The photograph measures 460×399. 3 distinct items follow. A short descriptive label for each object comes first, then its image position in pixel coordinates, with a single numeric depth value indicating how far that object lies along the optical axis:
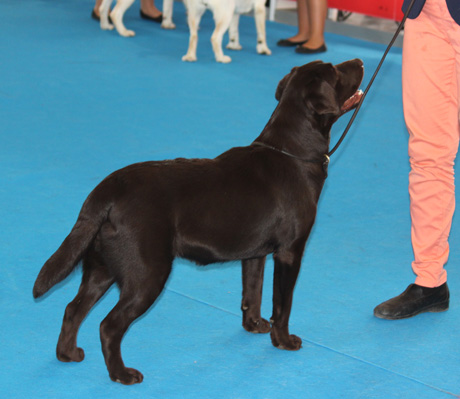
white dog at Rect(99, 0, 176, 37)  15.11
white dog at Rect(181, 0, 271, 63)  13.54
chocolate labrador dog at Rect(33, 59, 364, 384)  4.44
